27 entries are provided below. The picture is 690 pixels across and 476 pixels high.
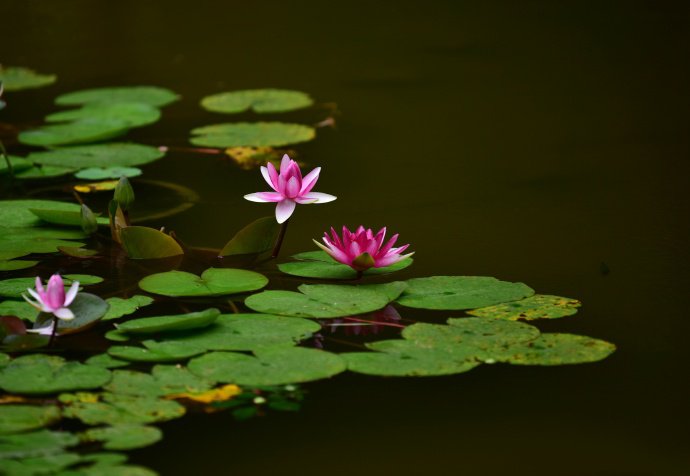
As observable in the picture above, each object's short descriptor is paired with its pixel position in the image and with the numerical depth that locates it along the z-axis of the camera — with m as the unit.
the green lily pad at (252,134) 7.74
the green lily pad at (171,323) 6.80
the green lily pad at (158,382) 6.69
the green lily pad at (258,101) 8.00
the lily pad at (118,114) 7.90
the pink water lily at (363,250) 6.98
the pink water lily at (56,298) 6.74
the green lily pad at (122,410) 6.63
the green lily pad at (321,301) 6.88
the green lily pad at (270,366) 6.71
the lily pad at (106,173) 7.50
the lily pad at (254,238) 7.09
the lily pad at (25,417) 6.60
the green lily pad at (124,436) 6.58
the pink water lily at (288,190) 7.00
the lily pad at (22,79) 8.27
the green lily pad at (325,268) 7.01
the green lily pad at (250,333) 6.79
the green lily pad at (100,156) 7.59
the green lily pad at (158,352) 6.75
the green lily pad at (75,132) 7.73
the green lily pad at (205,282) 6.95
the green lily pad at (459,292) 6.92
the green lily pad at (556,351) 6.77
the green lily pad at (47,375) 6.68
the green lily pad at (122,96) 8.06
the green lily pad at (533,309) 6.89
